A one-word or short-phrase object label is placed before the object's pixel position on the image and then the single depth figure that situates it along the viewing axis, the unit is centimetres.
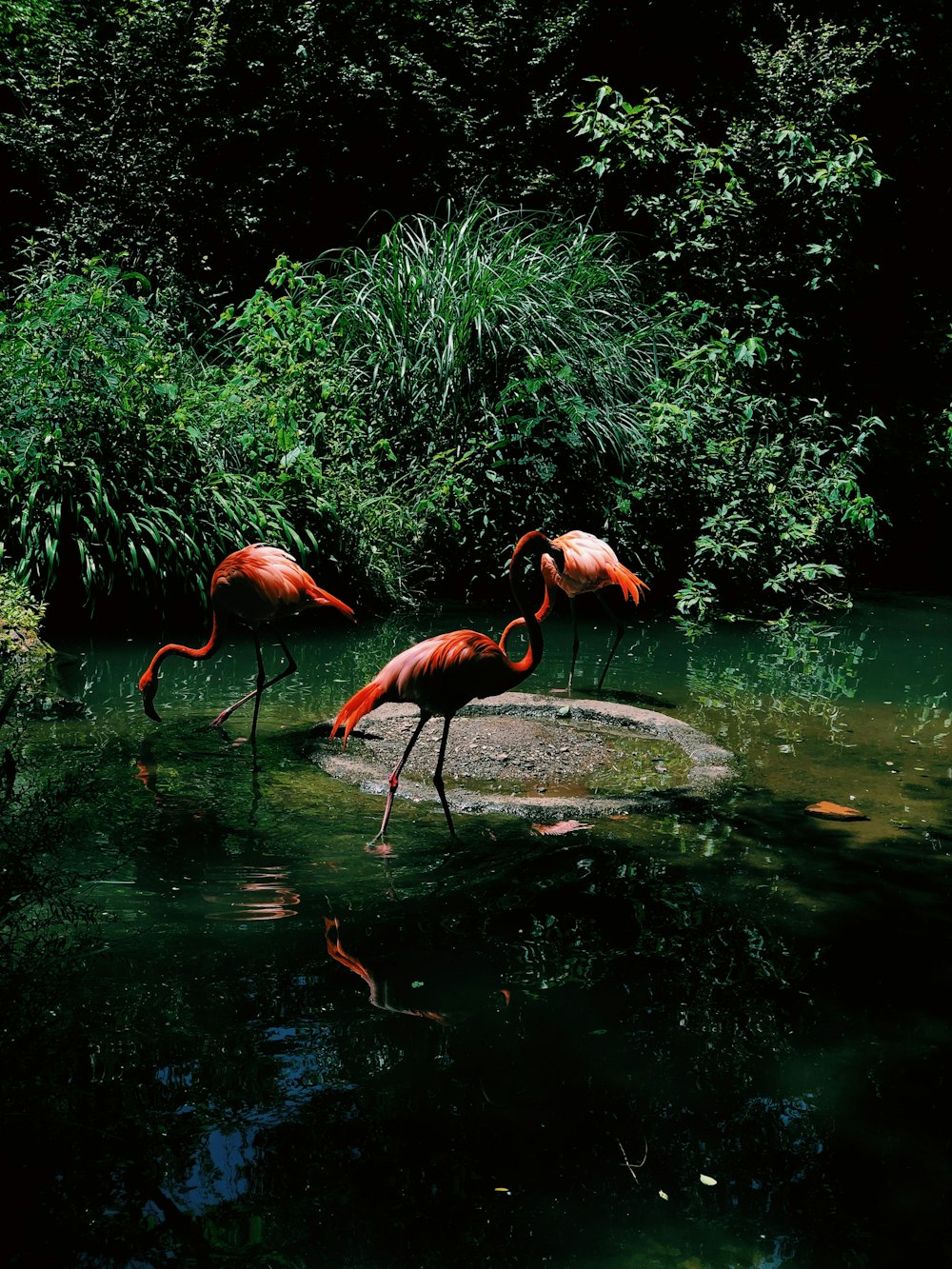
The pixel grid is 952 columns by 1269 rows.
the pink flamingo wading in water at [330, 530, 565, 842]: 424
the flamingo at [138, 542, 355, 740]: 538
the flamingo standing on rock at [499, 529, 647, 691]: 611
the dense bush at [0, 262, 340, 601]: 686
